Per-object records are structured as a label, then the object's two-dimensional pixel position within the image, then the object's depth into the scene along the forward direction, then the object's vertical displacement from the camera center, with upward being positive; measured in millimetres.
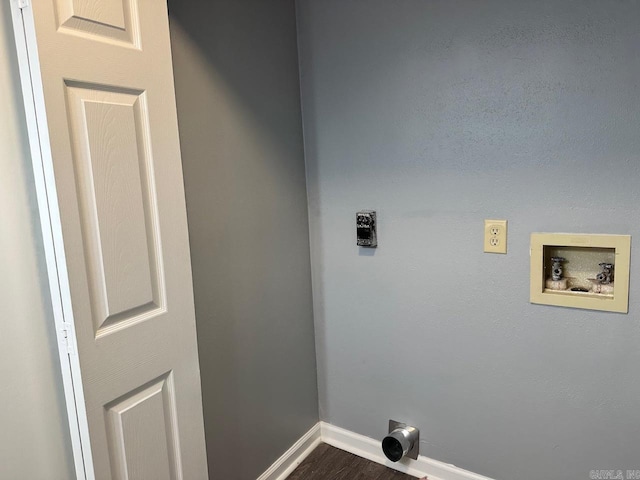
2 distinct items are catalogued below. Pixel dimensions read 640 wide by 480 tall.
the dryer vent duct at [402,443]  1931 -1109
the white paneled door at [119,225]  1070 -77
